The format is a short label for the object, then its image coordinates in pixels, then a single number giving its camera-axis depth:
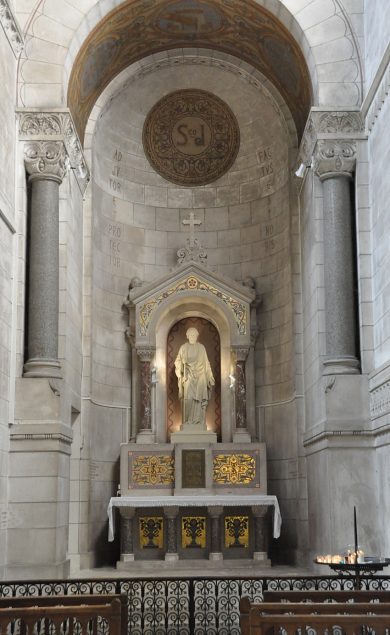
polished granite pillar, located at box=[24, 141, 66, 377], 13.91
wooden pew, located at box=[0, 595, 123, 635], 6.70
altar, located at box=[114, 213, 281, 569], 15.64
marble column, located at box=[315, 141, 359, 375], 13.80
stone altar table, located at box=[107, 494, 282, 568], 15.38
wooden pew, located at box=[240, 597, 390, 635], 6.64
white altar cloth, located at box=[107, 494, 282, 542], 15.31
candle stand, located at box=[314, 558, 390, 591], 8.54
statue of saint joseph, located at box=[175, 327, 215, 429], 17.19
